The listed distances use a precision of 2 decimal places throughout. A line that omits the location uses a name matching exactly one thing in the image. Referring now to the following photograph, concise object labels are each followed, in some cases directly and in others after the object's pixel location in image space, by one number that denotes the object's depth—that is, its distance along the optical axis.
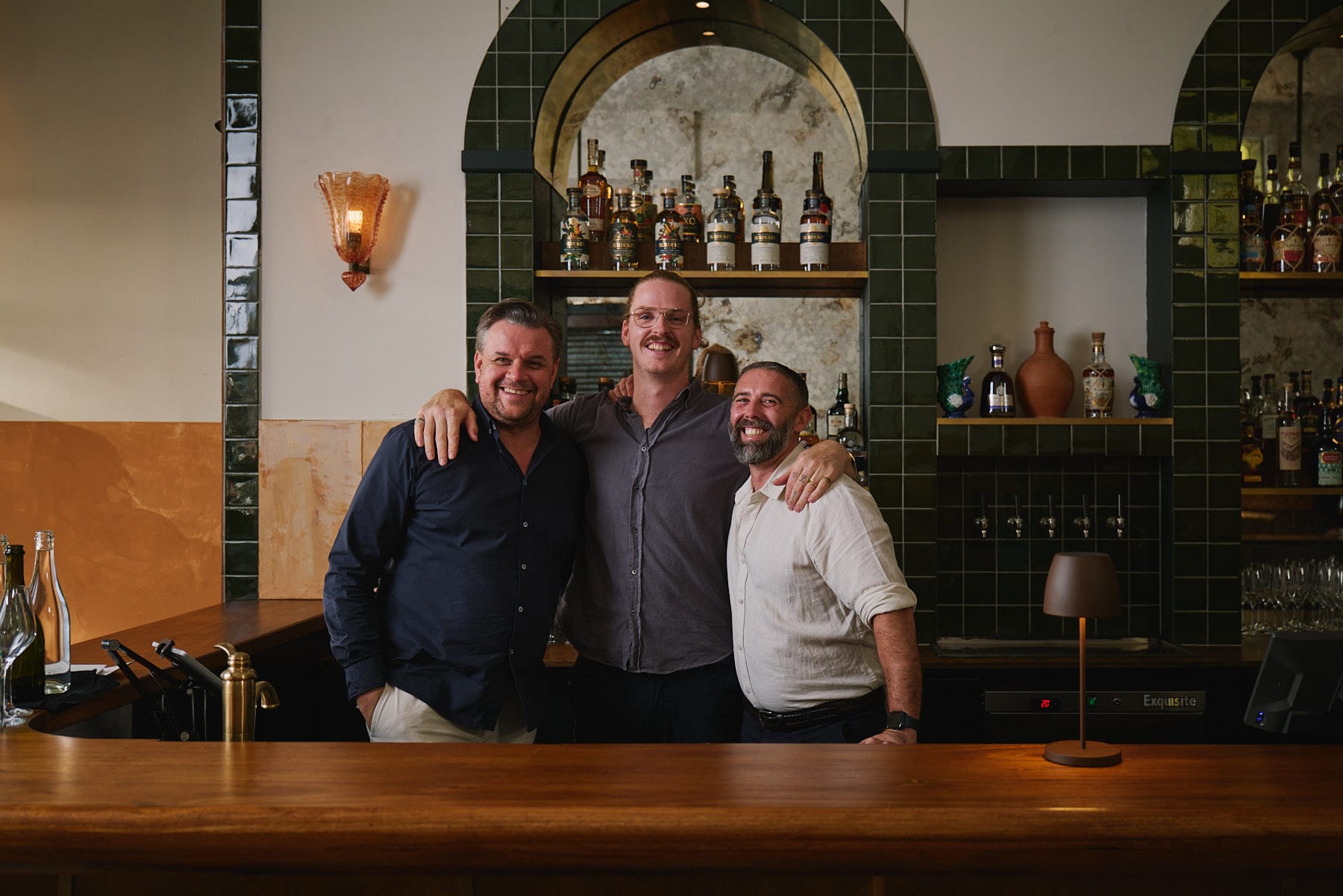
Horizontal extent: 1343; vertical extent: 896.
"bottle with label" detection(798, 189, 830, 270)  3.62
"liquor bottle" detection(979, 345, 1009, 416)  3.70
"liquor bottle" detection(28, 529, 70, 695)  2.11
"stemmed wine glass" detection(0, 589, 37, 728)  1.92
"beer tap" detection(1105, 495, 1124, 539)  3.78
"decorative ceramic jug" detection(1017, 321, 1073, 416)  3.71
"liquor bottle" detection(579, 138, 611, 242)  3.83
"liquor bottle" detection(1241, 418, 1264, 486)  3.79
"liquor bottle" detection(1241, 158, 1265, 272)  3.71
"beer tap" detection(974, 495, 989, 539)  3.80
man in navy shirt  2.38
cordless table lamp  1.57
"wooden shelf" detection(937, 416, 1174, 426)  3.61
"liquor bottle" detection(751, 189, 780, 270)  3.64
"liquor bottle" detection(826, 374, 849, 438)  3.92
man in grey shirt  2.53
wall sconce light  3.56
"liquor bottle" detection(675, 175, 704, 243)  3.79
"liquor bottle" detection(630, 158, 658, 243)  3.86
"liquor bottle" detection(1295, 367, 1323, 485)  3.84
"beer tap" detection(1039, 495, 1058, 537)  3.77
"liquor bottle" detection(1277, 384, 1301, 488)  3.75
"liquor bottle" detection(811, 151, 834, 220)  3.70
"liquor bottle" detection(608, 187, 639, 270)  3.66
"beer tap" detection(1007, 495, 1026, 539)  3.78
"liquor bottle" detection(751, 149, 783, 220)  3.73
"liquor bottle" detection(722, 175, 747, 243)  3.73
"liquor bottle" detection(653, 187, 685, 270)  3.64
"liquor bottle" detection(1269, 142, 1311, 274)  3.69
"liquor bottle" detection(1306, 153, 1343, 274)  3.68
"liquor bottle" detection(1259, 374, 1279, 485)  3.92
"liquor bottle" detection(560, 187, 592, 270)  3.65
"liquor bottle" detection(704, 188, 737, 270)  3.64
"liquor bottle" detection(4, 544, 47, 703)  1.99
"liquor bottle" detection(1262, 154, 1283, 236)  3.83
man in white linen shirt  2.13
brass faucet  1.77
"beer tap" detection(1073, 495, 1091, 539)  3.79
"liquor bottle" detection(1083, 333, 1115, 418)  3.69
